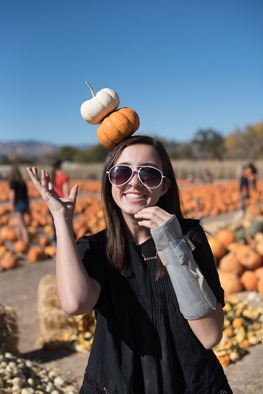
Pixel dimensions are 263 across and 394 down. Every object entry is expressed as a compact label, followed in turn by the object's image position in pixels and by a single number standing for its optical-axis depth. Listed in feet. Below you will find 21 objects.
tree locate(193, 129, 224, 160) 230.48
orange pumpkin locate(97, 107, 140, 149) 6.45
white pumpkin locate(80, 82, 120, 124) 6.75
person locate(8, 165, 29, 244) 31.07
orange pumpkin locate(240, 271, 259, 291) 19.61
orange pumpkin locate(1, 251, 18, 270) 27.65
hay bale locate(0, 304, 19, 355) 13.82
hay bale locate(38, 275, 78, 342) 15.88
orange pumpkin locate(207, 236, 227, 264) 22.82
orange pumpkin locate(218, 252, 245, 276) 20.70
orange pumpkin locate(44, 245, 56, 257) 29.81
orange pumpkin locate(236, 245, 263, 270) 20.99
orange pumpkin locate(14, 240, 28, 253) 31.40
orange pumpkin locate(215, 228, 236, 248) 23.93
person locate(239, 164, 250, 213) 40.39
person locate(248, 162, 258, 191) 48.84
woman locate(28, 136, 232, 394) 5.41
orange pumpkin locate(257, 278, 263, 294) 18.84
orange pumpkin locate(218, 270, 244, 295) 19.52
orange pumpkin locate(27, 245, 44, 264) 29.12
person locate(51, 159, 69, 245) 26.57
